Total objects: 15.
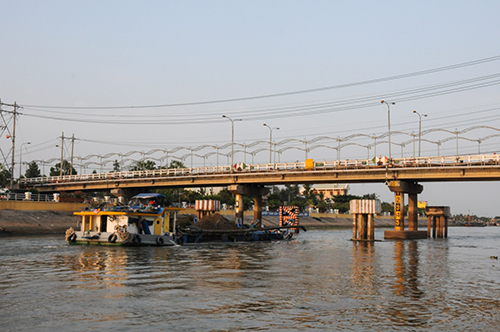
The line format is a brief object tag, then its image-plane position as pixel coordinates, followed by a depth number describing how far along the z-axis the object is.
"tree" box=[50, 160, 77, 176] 163.88
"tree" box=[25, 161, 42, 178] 173.77
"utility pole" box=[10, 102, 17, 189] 94.69
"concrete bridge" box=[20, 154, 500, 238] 66.38
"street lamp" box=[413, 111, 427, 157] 79.95
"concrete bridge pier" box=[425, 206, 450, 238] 83.00
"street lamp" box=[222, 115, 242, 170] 94.53
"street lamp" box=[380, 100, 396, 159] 78.03
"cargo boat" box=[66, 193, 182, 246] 47.69
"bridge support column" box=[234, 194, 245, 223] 90.25
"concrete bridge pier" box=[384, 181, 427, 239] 71.62
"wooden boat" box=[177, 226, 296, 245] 55.06
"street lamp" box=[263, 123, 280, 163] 96.88
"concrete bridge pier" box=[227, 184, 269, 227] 87.19
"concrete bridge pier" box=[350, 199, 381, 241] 62.31
